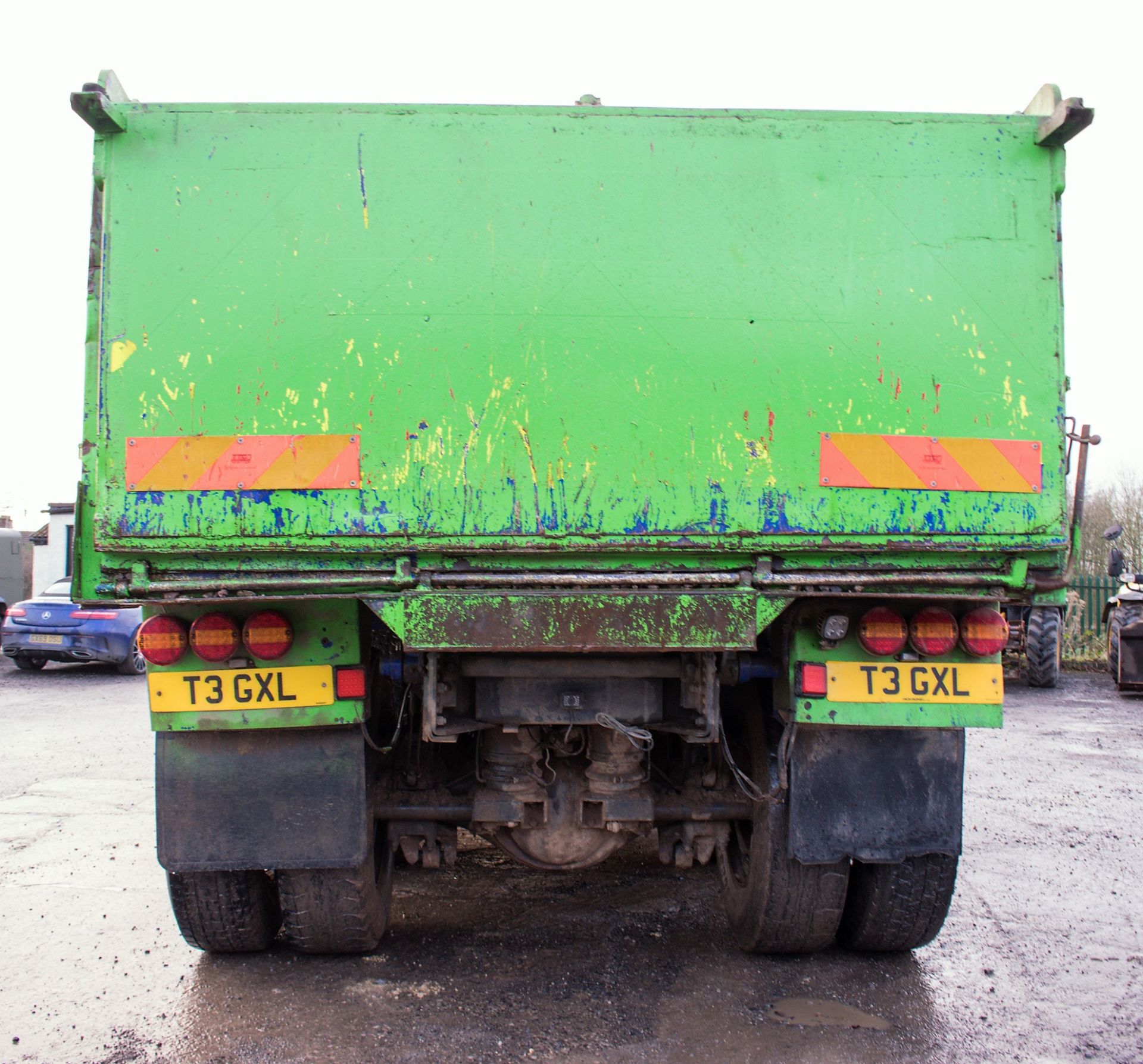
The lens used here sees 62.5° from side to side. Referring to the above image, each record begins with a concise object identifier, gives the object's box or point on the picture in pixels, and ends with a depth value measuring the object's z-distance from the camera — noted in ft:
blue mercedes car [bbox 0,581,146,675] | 42.63
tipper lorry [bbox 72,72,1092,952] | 8.98
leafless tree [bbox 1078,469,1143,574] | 67.31
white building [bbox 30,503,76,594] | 72.13
